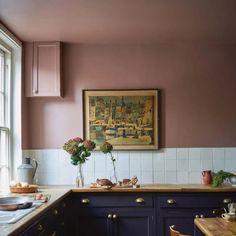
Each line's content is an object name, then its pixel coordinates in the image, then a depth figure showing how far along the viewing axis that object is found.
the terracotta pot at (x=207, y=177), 4.64
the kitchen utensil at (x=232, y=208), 2.98
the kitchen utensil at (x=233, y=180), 4.49
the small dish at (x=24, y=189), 3.95
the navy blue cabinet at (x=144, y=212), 4.27
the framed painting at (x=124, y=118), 4.84
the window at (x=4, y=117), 4.46
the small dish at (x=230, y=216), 2.88
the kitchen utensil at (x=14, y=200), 3.50
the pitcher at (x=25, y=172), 4.46
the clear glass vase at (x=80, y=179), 4.54
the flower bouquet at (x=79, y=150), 4.49
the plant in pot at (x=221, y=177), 4.41
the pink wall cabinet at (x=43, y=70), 4.77
